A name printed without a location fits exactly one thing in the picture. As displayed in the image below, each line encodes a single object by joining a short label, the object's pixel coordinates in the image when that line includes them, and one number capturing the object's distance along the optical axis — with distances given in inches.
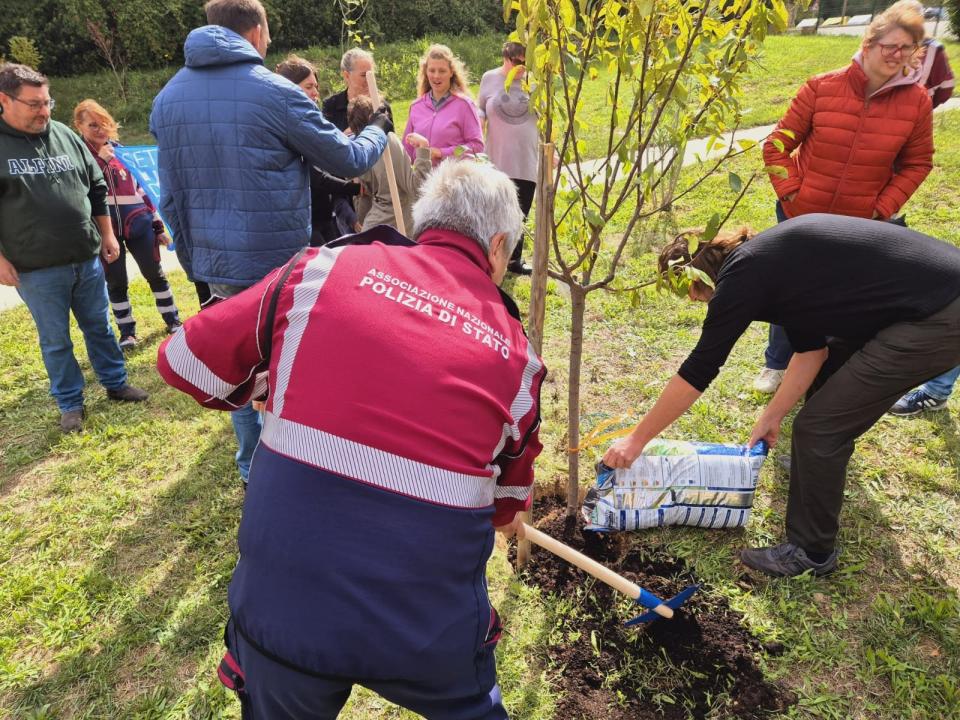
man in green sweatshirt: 132.1
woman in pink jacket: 187.6
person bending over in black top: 81.9
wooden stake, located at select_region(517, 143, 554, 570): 83.3
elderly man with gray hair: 50.3
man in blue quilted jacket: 101.1
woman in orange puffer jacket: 117.1
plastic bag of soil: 112.0
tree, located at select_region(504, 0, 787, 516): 69.3
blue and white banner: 219.4
